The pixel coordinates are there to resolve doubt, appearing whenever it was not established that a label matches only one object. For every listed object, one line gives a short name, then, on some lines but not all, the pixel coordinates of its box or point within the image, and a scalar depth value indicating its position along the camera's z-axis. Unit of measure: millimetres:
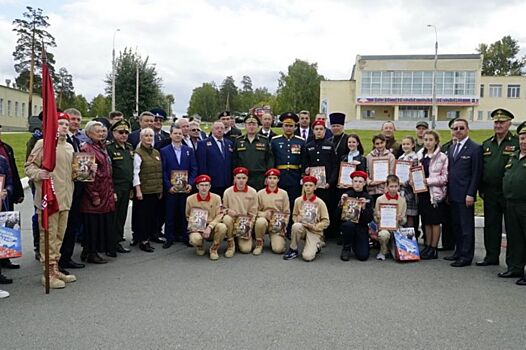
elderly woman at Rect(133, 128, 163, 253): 7738
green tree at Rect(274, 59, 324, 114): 79375
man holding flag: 5410
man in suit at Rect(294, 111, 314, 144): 9391
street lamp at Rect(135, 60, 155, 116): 31906
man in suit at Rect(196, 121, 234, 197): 8461
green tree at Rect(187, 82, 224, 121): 93125
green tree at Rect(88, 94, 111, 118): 69062
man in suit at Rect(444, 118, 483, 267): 7102
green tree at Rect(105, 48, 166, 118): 34844
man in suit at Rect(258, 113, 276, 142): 9031
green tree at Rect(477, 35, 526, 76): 88500
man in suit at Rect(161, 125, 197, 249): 8086
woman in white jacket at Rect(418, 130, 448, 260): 7473
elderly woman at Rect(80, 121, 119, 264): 6781
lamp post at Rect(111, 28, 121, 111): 32469
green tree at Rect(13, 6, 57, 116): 57344
